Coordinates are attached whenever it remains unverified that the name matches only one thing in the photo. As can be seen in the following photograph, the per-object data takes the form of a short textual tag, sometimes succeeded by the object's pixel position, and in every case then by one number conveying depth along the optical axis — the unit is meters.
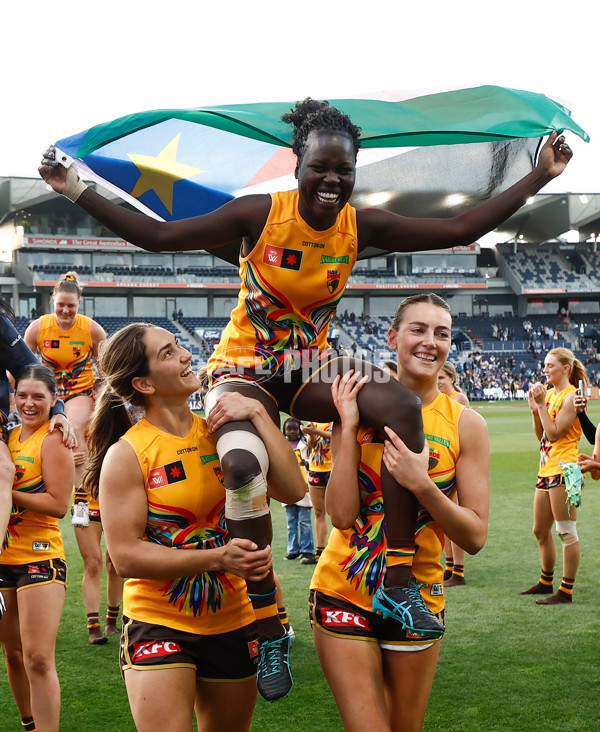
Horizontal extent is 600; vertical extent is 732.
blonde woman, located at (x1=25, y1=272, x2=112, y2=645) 6.90
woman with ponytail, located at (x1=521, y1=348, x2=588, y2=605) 7.57
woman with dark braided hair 2.92
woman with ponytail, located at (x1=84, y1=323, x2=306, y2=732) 2.87
